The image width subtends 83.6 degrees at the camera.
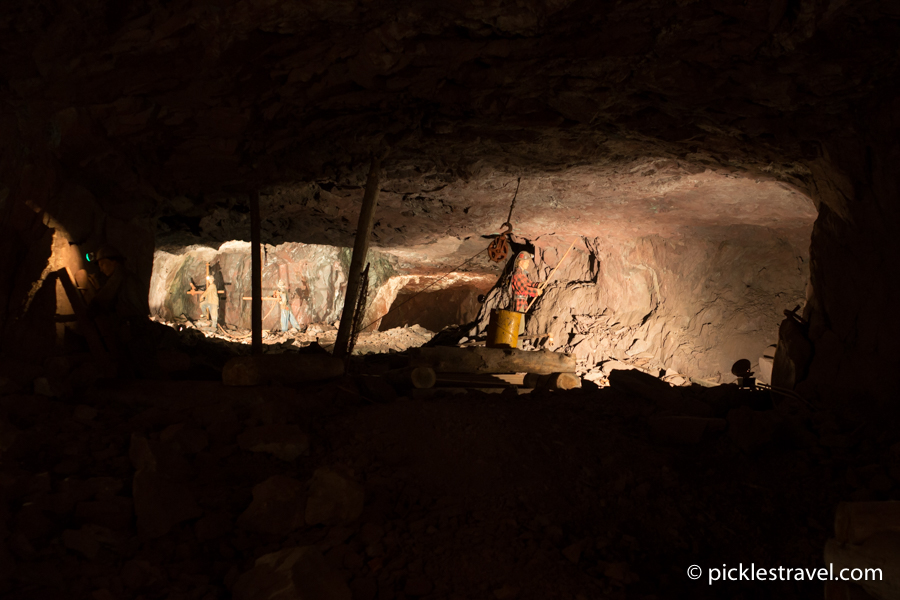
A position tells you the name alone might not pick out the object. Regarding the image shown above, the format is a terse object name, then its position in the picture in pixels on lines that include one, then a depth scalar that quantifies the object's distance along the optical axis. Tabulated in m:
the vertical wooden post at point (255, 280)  6.84
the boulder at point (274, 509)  2.87
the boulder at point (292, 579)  2.25
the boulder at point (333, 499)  2.89
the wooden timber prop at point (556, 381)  6.13
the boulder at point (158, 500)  2.79
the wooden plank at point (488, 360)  6.70
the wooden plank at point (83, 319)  5.06
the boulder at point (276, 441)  3.58
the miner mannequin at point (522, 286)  11.01
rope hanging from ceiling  7.66
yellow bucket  7.99
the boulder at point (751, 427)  3.37
